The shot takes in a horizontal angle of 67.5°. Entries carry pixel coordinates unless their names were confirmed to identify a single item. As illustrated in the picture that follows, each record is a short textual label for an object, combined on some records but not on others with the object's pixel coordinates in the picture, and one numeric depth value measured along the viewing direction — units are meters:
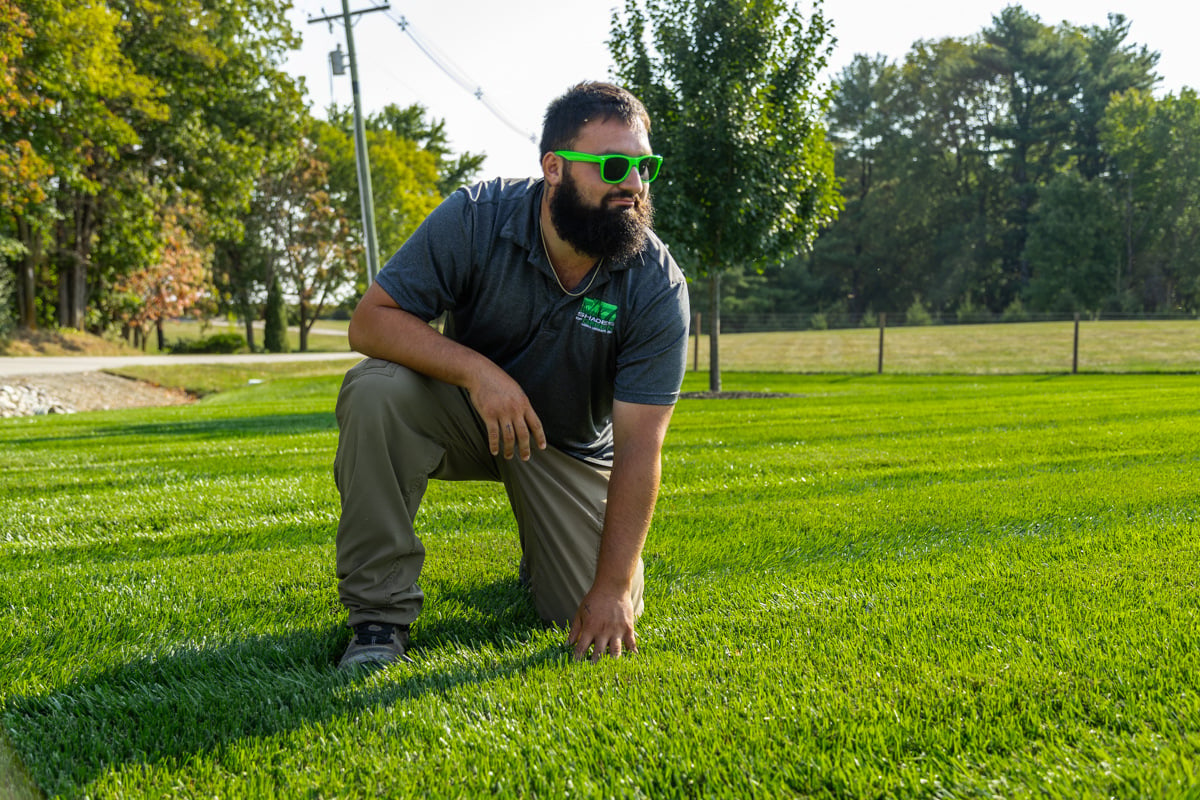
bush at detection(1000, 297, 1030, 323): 41.88
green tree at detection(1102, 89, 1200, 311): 41.44
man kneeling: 2.26
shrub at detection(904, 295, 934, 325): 32.17
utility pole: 16.56
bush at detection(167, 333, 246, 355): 32.03
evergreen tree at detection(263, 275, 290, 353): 34.88
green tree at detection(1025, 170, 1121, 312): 41.41
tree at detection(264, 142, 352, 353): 33.72
